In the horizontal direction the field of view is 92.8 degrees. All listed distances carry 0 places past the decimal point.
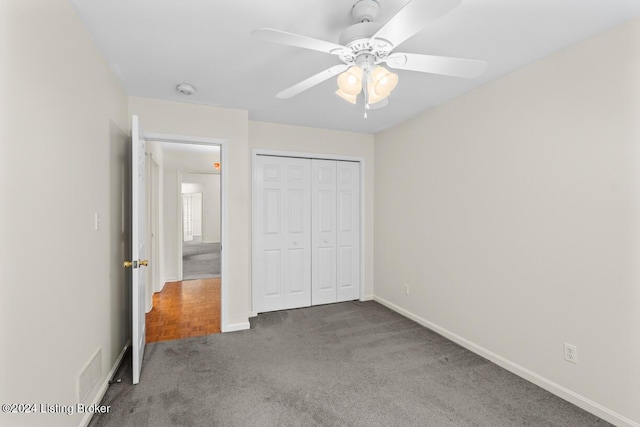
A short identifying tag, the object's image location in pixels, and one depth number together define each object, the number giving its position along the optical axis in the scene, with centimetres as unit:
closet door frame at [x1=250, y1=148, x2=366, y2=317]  373
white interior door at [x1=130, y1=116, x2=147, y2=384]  223
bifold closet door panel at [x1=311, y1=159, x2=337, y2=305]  410
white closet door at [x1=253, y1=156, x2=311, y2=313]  381
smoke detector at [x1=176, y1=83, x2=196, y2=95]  264
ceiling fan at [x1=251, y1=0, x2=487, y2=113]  120
